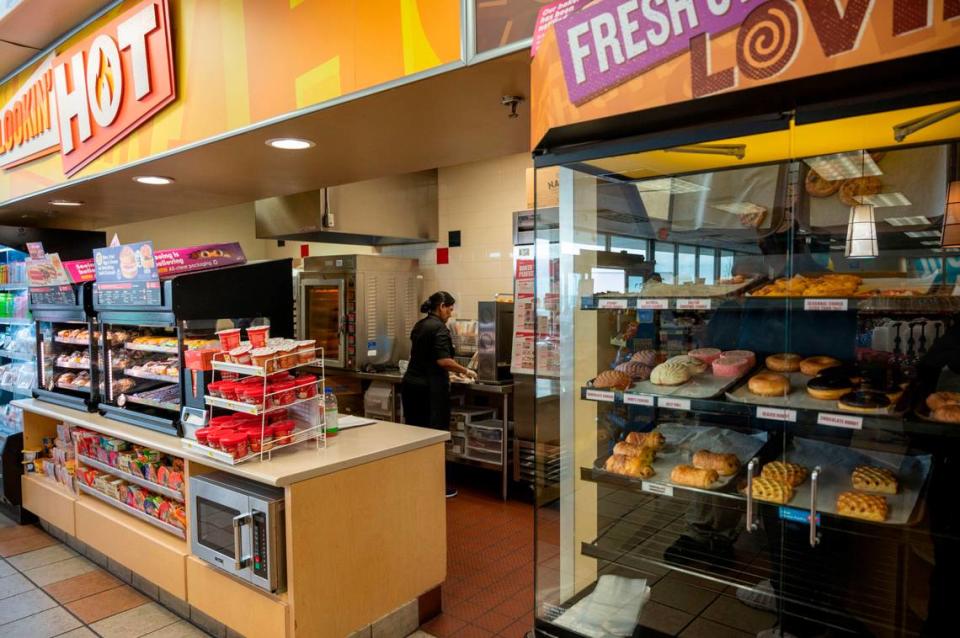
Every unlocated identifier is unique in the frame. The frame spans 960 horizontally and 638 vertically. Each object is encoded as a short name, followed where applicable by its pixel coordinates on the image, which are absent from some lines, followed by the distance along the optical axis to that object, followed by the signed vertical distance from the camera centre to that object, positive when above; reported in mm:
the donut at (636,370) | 2104 -312
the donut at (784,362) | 1873 -261
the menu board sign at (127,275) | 3277 +61
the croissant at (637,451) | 2004 -574
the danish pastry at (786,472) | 1713 -553
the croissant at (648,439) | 2094 -553
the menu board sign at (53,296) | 4192 -65
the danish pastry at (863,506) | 1543 -587
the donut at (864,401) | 1573 -323
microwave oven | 2492 -1047
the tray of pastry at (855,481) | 1573 -566
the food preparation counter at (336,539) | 2508 -1177
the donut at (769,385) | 1757 -311
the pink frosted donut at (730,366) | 1936 -278
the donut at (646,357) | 2143 -274
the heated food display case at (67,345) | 4008 -435
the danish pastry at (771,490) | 1672 -587
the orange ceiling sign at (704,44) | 1158 +506
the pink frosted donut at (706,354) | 2024 -252
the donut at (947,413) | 1490 -340
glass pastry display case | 1632 -315
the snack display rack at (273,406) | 2689 -552
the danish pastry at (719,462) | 1865 -568
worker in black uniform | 4996 -720
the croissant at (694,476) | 1818 -596
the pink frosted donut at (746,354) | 1981 -246
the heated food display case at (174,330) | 3127 -260
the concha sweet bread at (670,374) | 1956 -306
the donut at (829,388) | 1663 -301
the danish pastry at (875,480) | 1625 -547
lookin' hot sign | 3367 +1237
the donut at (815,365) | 1831 -262
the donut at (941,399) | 1553 -316
